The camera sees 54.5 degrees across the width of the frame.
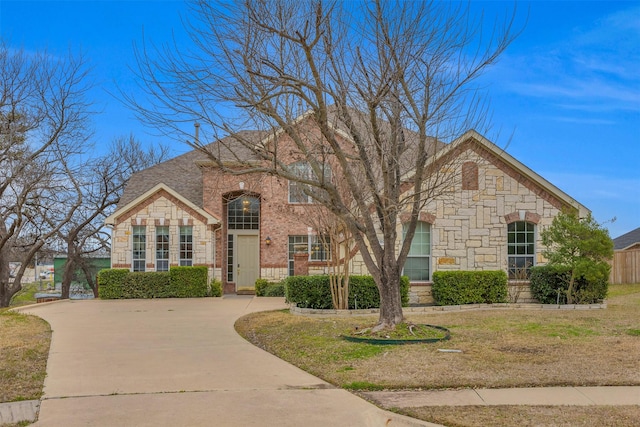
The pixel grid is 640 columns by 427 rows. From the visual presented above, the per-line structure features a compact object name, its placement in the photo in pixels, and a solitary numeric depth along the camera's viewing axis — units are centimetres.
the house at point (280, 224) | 1812
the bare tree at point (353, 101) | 1038
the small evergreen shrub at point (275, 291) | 2233
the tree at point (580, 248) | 1617
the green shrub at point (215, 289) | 2270
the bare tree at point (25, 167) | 2275
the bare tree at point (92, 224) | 2844
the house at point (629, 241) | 3547
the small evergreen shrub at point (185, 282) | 2208
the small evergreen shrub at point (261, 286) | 2284
